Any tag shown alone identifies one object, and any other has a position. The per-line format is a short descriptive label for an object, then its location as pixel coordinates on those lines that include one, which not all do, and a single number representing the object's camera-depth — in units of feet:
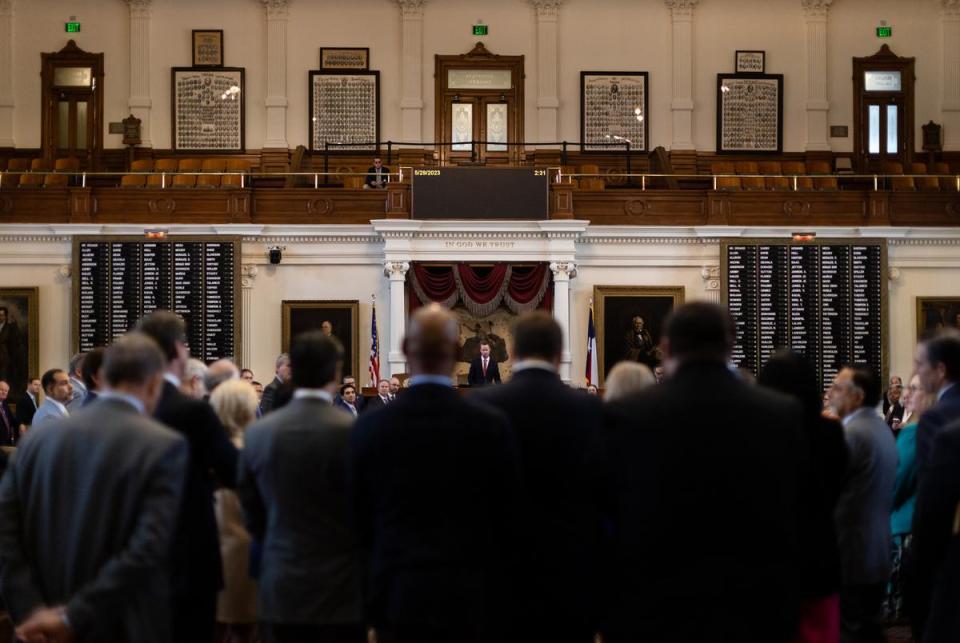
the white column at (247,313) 66.69
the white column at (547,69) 78.43
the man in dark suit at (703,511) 12.36
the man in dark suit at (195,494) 15.56
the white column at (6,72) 77.30
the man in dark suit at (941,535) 14.83
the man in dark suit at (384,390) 50.08
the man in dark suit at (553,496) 14.21
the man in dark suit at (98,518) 13.51
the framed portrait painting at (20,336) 65.82
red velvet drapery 66.39
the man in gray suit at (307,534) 14.83
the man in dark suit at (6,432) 38.78
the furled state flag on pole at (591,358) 64.18
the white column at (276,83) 77.71
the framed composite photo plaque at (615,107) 78.64
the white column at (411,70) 77.92
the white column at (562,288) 64.80
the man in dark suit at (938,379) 16.88
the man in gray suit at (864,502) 20.12
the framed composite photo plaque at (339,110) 78.02
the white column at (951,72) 79.56
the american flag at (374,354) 62.80
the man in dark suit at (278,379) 32.04
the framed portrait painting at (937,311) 68.03
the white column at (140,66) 77.36
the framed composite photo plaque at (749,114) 78.64
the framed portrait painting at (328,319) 66.95
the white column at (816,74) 78.89
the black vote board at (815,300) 66.95
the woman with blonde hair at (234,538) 18.35
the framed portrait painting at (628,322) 67.67
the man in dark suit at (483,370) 59.84
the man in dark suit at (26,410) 43.96
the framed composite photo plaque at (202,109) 77.77
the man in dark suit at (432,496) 12.96
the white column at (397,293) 65.05
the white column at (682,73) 78.23
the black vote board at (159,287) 65.26
